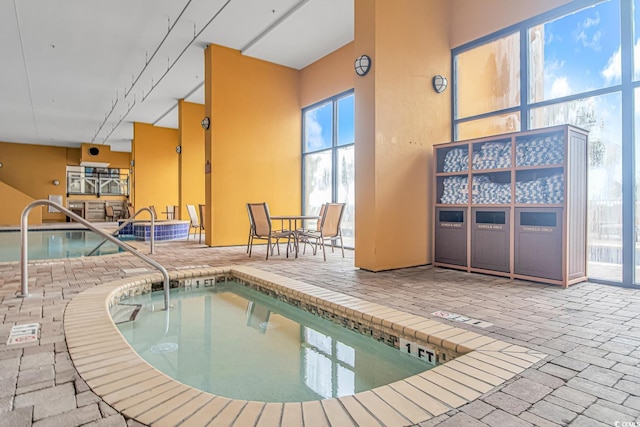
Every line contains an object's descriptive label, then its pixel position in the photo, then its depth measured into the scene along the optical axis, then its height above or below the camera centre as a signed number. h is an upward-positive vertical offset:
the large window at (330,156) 7.54 +1.17
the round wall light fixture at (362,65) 4.66 +1.86
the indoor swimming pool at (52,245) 6.36 -0.75
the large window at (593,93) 3.84 +1.37
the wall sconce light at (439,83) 5.21 +1.80
